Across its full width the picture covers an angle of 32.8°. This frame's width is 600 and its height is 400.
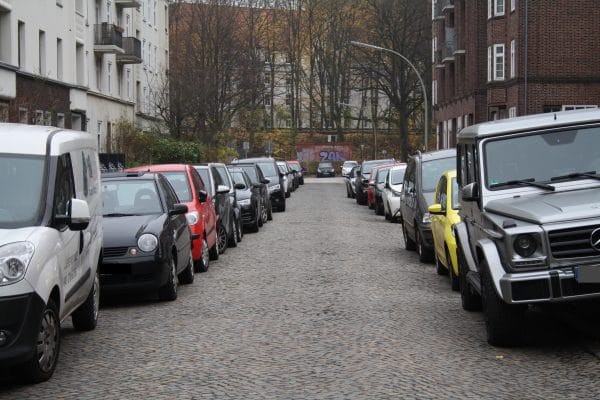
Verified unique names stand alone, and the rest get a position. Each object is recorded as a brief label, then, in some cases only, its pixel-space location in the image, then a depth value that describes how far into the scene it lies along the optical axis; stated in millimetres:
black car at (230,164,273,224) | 26734
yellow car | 12504
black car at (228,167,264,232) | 23453
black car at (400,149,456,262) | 16109
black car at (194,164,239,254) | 18078
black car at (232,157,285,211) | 33356
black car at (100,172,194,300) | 11422
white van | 6949
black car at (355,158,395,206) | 39059
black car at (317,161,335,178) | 87688
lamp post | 43406
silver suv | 7738
